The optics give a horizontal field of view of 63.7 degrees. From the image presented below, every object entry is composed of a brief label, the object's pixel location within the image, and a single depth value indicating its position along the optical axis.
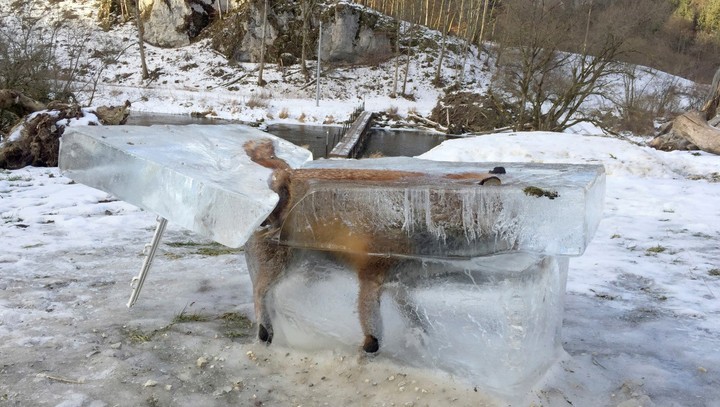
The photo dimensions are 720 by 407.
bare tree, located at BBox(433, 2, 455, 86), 38.59
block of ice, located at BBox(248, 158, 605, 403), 2.31
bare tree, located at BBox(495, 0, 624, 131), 19.62
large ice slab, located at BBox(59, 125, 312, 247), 2.32
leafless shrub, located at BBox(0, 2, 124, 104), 14.88
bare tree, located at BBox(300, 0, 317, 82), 37.44
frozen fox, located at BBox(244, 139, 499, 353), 2.52
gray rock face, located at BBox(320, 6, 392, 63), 40.75
